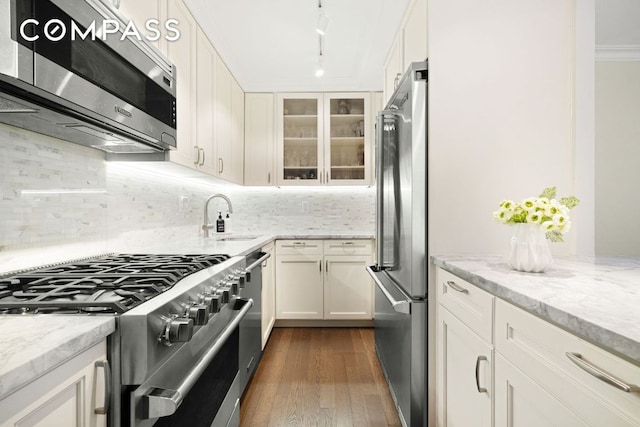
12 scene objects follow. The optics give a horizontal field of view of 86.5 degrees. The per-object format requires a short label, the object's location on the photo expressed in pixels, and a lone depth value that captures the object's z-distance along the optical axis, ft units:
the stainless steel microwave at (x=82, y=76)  2.74
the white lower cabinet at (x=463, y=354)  3.57
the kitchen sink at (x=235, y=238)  9.68
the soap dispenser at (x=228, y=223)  10.63
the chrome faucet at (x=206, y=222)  9.93
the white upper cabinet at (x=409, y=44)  5.69
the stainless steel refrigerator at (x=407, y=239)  5.23
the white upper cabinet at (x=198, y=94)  5.78
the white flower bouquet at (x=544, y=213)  3.82
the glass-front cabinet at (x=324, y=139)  11.80
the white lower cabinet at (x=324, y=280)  11.00
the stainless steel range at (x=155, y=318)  2.44
